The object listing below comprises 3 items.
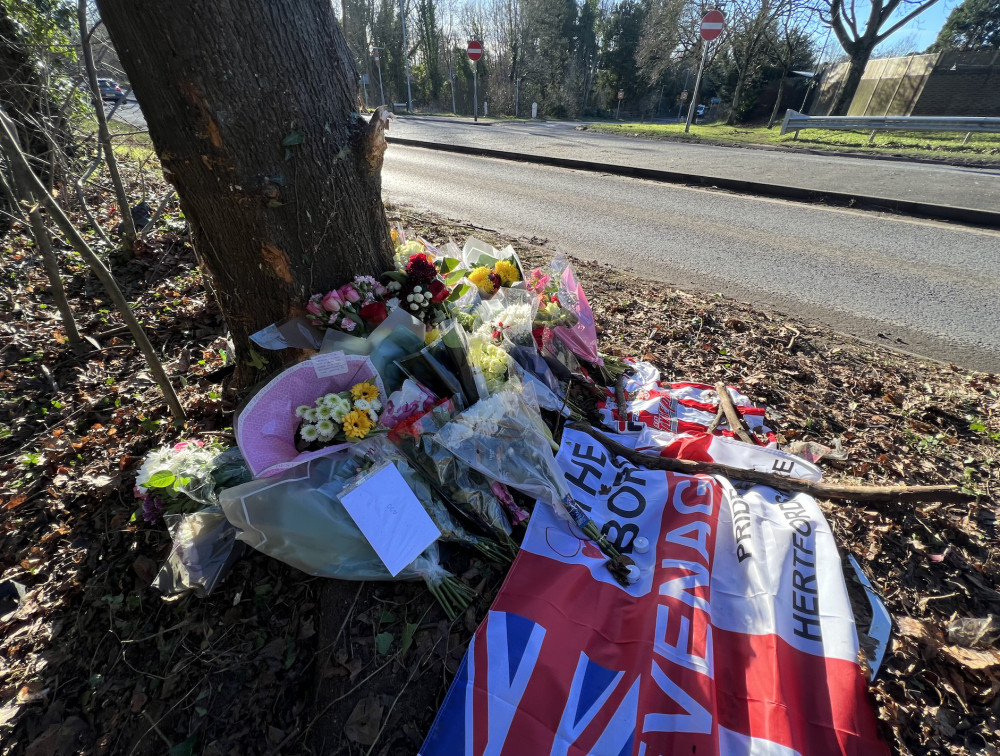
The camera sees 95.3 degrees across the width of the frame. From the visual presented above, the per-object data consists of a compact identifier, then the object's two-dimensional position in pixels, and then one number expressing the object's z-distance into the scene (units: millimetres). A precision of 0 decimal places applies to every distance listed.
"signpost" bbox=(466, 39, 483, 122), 19328
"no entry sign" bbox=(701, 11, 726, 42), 11281
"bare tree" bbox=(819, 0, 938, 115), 17047
